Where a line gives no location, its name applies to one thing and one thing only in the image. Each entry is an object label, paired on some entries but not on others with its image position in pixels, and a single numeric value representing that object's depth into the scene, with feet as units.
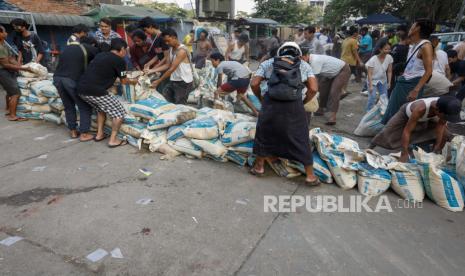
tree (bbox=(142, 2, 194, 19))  111.48
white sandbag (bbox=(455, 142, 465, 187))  9.46
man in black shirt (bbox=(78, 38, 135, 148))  12.51
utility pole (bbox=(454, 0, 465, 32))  31.86
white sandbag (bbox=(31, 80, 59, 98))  15.42
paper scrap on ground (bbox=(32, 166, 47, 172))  11.10
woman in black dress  9.69
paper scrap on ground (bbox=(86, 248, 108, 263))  6.84
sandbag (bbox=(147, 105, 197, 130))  12.63
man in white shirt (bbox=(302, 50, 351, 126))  15.92
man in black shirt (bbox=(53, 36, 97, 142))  13.35
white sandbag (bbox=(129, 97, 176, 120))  13.02
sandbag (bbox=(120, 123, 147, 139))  13.32
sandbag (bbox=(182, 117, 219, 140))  11.88
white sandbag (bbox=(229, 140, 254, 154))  11.39
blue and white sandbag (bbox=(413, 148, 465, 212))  9.23
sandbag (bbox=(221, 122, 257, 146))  11.25
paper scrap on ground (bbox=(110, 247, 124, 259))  6.95
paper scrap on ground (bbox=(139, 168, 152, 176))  10.94
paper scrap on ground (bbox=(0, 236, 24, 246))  7.24
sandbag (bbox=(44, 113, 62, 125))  15.95
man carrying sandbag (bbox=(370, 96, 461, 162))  10.28
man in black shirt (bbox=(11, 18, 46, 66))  18.48
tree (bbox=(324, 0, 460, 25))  48.19
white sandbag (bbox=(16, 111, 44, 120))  16.63
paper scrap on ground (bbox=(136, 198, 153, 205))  9.13
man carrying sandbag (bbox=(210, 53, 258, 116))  16.12
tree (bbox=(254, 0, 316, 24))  85.20
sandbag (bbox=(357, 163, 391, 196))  9.96
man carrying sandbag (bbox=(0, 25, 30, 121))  15.04
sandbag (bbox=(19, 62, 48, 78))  16.71
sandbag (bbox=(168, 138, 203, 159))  12.09
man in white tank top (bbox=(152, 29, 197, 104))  14.26
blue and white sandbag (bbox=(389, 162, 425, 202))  9.70
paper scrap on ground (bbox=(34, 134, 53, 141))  14.16
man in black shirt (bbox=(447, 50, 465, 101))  17.37
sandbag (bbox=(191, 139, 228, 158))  11.66
